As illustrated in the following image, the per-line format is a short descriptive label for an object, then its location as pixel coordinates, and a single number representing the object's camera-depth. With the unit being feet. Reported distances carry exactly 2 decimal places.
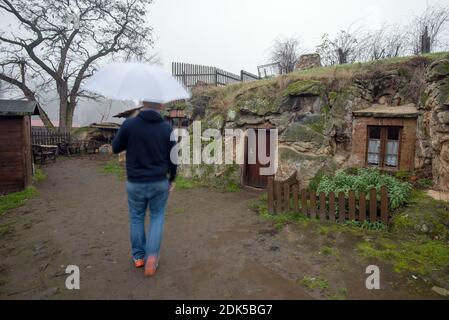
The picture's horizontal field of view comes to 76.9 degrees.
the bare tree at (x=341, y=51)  46.01
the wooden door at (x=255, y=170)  31.41
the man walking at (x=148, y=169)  10.73
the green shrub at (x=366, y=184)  19.53
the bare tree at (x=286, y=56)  55.62
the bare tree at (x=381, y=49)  41.34
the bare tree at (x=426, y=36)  37.24
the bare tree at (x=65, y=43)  66.39
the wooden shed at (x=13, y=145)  26.84
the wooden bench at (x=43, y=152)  52.12
